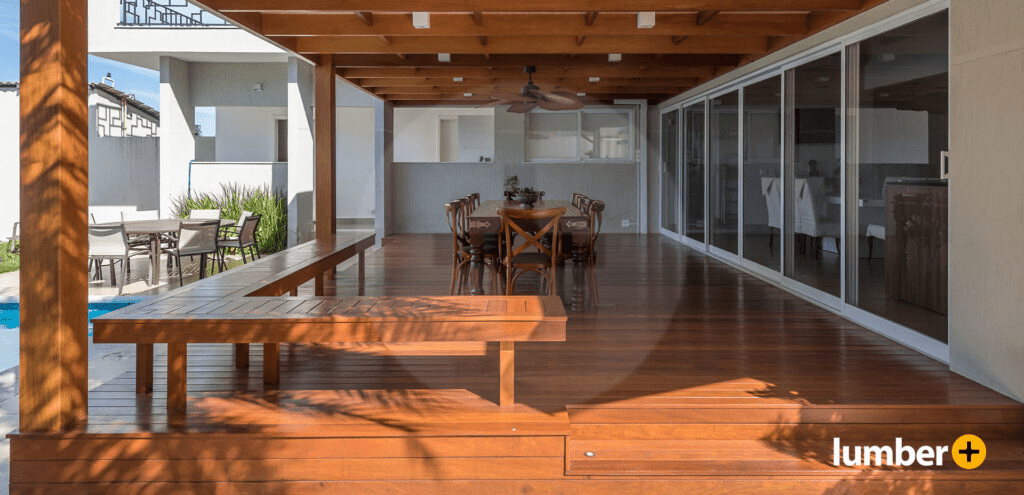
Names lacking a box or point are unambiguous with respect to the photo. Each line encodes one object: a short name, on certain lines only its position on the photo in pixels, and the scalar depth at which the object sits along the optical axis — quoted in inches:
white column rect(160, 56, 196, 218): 560.4
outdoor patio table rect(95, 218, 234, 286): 354.0
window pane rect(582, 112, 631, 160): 534.0
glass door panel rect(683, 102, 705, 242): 415.8
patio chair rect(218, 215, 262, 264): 389.3
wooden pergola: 125.0
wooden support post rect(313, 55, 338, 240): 308.5
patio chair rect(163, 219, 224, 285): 355.3
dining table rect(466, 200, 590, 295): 244.2
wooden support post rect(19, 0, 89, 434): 124.0
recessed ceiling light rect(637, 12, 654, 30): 238.4
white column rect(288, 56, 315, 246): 526.7
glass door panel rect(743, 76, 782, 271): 288.5
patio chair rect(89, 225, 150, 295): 359.9
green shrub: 526.6
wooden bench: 130.2
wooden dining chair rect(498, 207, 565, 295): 218.0
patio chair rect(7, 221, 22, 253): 534.5
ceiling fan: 324.5
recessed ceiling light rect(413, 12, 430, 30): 237.5
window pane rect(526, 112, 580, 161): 533.0
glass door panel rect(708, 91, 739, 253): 347.6
